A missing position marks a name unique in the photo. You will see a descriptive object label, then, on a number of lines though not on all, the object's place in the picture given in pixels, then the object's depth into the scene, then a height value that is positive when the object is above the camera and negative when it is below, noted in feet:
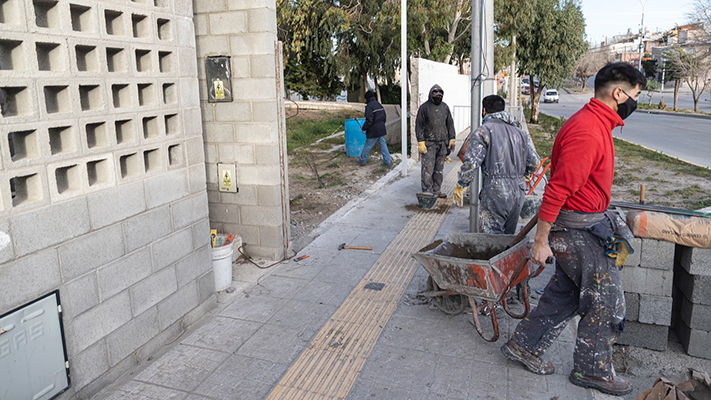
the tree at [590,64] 240.71 +11.38
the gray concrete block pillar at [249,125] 19.25 -1.00
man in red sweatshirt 11.36 -2.95
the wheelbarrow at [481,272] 13.39 -4.59
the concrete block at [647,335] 14.14 -6.37
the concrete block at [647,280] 13.79 -4.84
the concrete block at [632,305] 14.07 -5.53
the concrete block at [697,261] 13.19 -4.20
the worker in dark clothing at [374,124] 41.29 -2.28
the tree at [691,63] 121.70 +5.12
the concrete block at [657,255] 13.60 -4.14
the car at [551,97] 173.27 -2.37
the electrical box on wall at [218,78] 19.67 +0.69
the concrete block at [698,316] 13.52 -5.66
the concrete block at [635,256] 13.74 -4.20
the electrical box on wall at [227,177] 20.47 -2.97
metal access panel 10.32 -4.87
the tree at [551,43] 88.58 +7.55
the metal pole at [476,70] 21.26 +0.81
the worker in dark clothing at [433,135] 29.55 -2.29
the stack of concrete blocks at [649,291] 13.71 -5.11
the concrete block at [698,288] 13.33 -4.91
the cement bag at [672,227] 12.98 -3.37
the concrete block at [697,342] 13.71 -6.40
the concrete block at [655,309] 13.87 -5.58
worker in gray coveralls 17.29 -2.34
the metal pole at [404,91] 37.42 +0.14
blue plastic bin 46.06 -3.58
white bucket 17.78 -5.44
